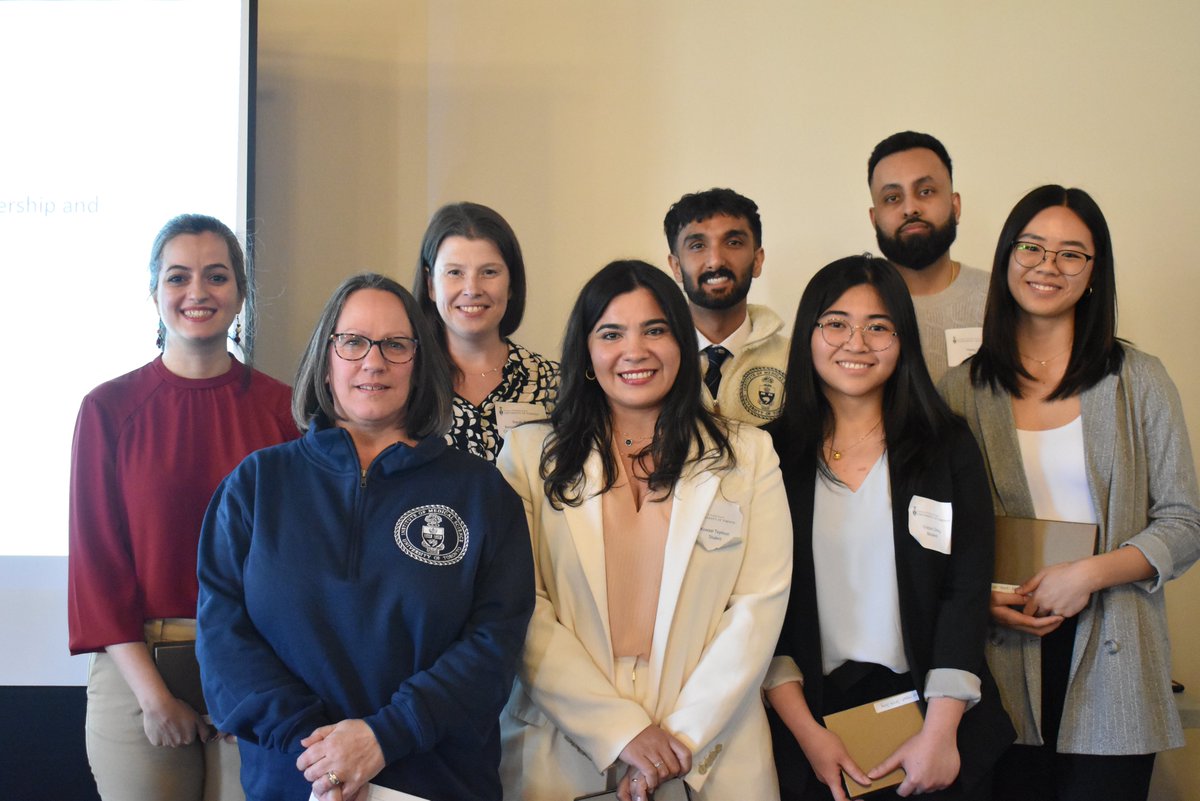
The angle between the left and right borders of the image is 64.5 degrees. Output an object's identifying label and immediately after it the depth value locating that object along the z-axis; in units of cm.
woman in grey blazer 211
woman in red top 210
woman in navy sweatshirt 166
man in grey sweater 299
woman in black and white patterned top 240
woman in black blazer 200
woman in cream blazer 193
